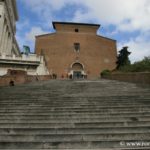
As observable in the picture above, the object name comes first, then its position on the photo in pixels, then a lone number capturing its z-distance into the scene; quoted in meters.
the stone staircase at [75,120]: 3.07
